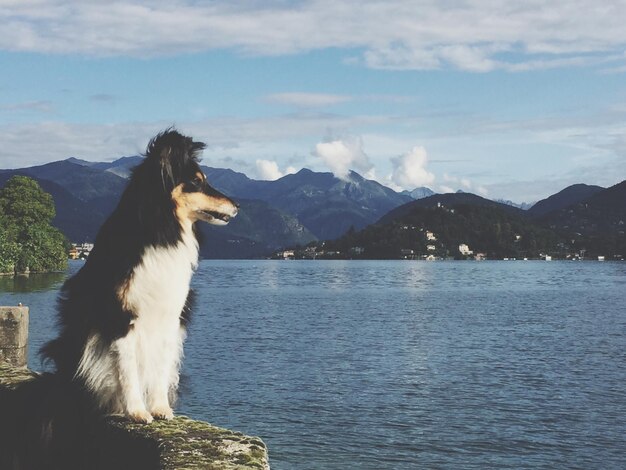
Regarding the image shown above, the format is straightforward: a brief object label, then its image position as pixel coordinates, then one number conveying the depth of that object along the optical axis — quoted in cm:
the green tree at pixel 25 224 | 9600
